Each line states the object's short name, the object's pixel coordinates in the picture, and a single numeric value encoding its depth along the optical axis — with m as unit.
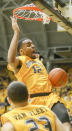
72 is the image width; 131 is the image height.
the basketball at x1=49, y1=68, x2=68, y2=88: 7.07
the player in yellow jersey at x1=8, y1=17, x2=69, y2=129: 6.28
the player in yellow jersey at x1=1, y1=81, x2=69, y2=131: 4.07
